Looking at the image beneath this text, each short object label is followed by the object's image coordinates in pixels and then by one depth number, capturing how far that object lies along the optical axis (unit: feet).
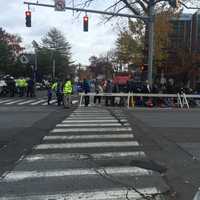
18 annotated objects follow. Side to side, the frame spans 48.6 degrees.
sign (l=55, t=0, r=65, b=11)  39.94
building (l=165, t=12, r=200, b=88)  84.69
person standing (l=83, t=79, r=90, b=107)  42.11
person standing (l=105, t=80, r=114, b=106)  42.84
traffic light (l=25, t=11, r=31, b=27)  42.27
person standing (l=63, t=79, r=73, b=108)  39.71
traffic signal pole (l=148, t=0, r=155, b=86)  44.27
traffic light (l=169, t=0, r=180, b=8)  39.19
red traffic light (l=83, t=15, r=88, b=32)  43.59
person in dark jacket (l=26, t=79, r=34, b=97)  57.45
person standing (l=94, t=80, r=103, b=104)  44.88
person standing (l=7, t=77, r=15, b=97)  60.37
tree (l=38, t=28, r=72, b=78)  162.78
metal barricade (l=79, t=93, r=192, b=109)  41.59
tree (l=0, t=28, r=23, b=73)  110.56
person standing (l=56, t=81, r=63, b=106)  43.00
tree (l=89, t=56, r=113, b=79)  175.98
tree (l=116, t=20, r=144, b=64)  73.99
